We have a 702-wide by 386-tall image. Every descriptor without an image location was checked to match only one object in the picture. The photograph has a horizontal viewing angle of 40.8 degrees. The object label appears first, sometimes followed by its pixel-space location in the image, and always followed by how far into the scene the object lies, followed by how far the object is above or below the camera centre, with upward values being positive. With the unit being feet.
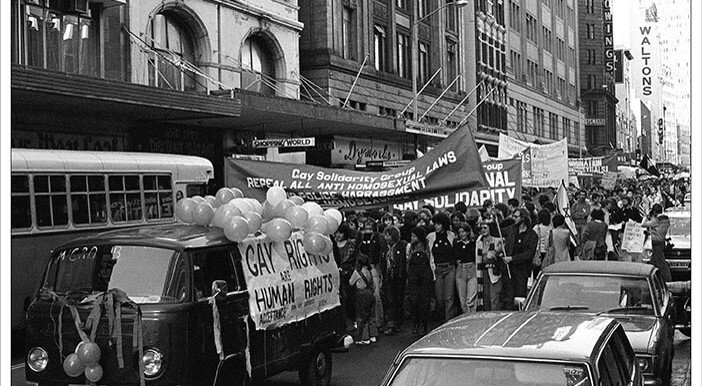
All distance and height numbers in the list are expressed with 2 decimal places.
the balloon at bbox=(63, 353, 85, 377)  24.90 -4.62
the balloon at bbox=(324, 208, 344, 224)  36.30 -1.13
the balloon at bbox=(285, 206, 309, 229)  33.76 -1.13
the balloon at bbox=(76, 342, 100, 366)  24.86 -4.33
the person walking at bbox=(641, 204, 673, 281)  46.60 -3.02
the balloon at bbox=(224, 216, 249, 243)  28.89 -1.30
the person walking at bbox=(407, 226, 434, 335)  45.37 -4.50
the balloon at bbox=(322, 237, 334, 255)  34.12 -2.23
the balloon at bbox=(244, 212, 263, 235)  30.32 -1.12
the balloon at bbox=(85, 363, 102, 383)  24.94 -4.86
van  25.22 -3.44
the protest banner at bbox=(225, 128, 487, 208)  42.14 +0.28
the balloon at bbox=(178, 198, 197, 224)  31.91 -0.77
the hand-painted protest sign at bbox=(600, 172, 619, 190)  116.78 +0.01
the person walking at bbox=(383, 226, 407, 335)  47.26 -4.74
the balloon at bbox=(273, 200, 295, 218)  34.12 -0.81
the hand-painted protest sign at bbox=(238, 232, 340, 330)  29.66 -3.21
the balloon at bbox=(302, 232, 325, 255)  33.65 -2.03
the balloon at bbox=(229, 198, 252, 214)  31.60 -0.61
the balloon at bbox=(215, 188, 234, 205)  34.86 -0.34
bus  42.73 -0.39
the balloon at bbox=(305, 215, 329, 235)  34.19 -1.44
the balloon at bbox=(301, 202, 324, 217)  35.40 -0.90
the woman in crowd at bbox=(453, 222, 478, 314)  45.96 -4.23
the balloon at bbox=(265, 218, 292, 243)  31.50 -1.48
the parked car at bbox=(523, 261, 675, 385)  30.83 -3.86
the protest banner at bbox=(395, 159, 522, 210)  54.80 +0.16
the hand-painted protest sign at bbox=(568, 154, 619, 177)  135.74 +2.11
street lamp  105.91 +19.09
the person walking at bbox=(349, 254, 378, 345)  42.94 -5.34
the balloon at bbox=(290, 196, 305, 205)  36.40 -0.56
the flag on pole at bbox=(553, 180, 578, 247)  63.52 -1.46
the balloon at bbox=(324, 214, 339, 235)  34.96 -1.46
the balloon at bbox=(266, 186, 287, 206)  35.37 -0.35
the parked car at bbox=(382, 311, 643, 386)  18.25 -3.44
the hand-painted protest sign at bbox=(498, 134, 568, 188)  84.28 +1.71
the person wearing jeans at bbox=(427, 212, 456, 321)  46.37 -3.92
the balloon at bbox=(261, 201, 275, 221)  34.32 -0.95
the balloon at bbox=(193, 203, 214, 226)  31.07 -0.89
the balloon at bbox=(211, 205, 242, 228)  30.22 -0.88
